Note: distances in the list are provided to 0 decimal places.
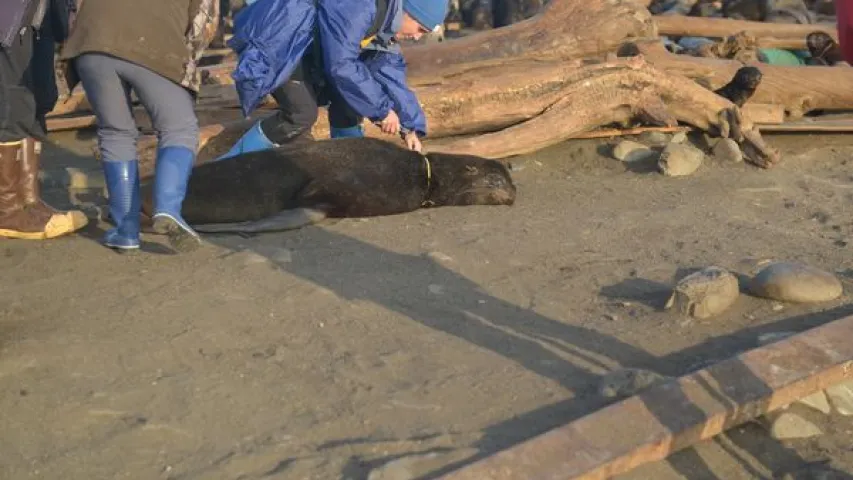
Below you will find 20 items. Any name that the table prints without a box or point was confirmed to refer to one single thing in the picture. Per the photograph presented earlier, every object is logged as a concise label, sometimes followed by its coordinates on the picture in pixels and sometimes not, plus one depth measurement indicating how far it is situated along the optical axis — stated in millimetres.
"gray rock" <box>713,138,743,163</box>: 8523
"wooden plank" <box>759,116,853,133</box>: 9000
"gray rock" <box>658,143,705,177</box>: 8164
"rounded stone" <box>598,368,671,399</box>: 4277
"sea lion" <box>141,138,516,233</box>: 7215
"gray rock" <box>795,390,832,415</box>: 4461
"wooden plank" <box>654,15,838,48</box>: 11758
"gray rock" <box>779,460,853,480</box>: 3996
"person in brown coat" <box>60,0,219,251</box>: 5852
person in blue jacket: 6734
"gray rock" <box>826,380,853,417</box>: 4469
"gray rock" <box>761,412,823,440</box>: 4270
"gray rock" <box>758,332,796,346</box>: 4875
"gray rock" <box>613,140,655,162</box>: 8523
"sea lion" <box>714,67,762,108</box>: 8930
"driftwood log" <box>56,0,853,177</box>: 8453
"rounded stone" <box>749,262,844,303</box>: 5375
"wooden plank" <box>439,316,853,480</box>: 3732
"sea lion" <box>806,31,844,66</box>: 10859
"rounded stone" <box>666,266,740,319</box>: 5234
